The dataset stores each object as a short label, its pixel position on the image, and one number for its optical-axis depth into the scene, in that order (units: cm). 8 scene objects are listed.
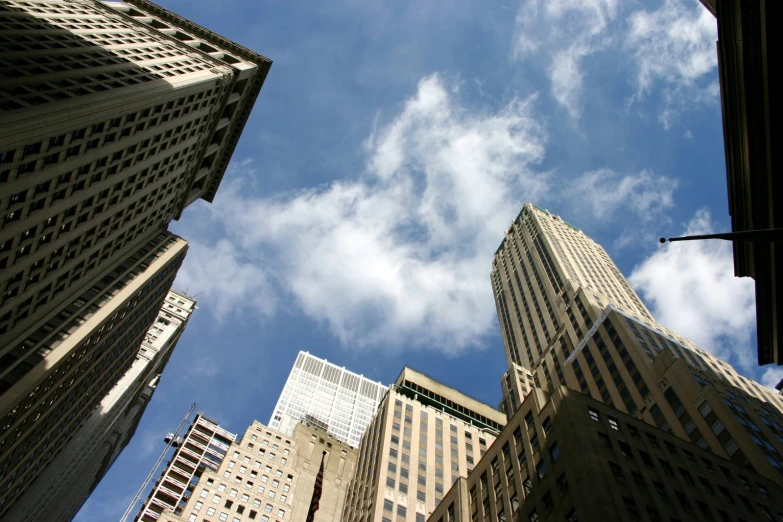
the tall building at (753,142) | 2561
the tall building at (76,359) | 4962
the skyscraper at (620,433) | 3856
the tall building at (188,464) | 9762
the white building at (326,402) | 17088
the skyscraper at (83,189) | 4238
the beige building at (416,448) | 7062
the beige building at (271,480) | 8125
